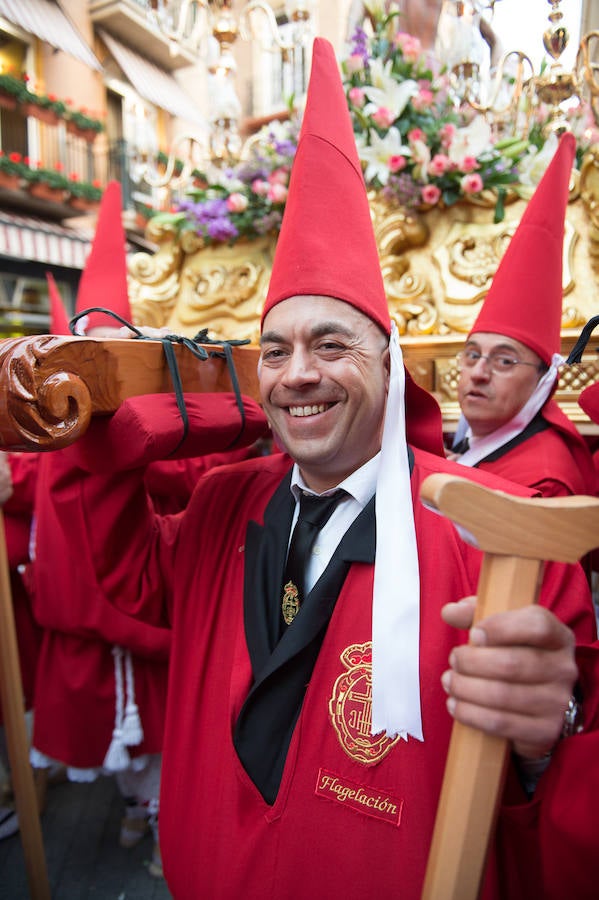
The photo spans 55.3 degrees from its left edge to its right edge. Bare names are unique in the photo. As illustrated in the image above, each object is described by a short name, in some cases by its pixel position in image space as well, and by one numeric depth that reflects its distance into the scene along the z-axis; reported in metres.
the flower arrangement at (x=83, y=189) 11.62
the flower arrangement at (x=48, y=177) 10.80
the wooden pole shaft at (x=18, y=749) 1.81
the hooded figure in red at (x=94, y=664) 2.07
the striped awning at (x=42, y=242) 10.03
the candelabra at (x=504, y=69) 2.73
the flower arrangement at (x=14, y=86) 10.01
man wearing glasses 1.98
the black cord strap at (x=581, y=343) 1.31
